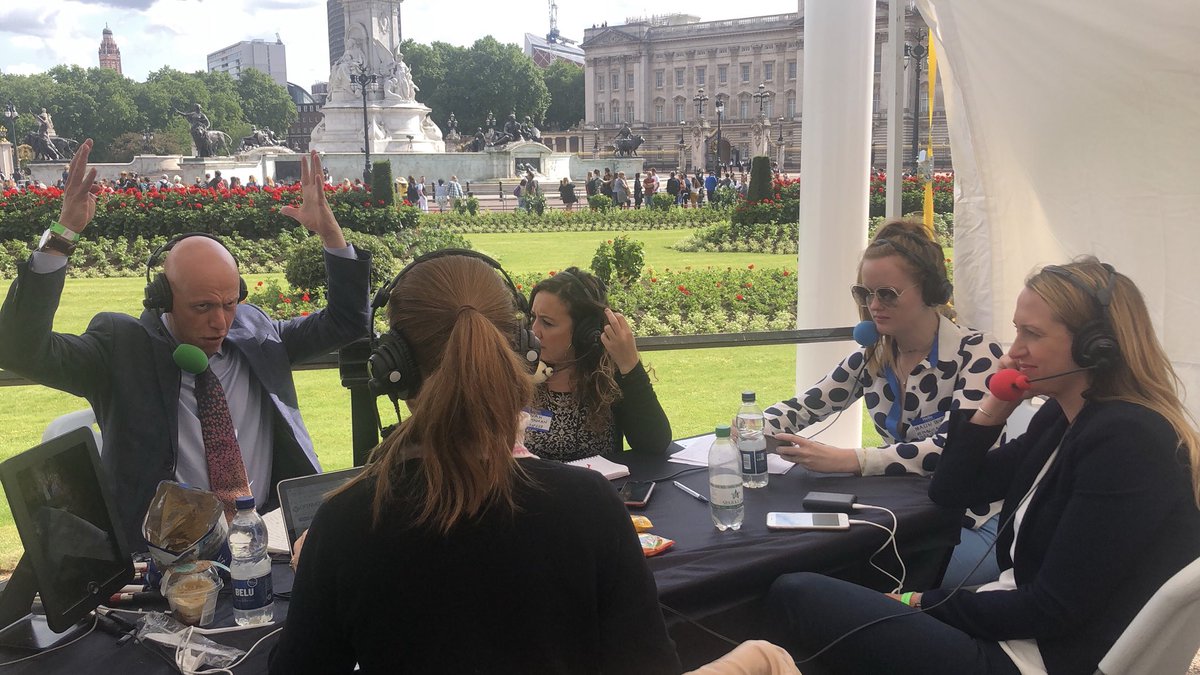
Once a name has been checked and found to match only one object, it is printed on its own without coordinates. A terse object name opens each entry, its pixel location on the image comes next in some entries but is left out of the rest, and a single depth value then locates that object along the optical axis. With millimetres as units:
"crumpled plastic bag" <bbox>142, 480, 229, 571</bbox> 1847
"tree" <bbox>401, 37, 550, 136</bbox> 73125
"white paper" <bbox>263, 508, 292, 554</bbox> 2031
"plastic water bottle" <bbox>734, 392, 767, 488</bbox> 2545
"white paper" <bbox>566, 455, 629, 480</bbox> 2621
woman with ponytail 1200
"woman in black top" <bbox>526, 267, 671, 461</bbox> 2895
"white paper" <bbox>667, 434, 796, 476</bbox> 2684
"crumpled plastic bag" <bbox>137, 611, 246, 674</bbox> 1570
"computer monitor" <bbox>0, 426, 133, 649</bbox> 1555
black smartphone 2383
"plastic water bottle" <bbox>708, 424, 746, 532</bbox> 2221
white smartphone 2242
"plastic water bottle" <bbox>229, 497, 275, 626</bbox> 1713
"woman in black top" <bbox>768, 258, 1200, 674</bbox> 1827
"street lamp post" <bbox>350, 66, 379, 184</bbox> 28181
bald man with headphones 2357
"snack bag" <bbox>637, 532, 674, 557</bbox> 2080
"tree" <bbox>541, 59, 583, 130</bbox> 85875
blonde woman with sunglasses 2637
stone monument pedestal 39094
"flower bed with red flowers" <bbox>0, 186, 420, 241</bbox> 14906
